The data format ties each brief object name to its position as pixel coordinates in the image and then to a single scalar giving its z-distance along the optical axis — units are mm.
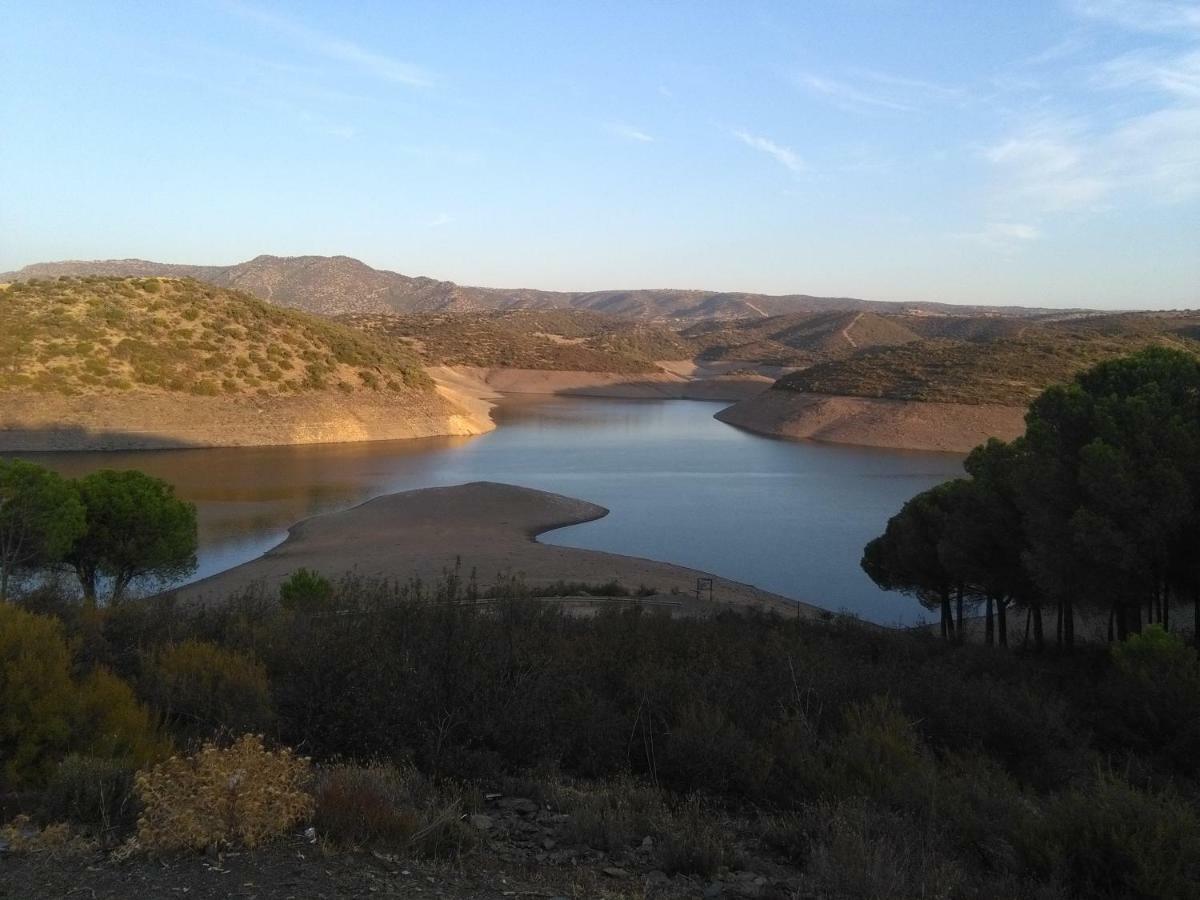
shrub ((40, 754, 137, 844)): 3621
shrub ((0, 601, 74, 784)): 4348
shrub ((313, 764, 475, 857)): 3570
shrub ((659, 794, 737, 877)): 3664
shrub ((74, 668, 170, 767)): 4422
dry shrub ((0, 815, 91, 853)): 3371
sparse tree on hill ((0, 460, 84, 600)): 14125
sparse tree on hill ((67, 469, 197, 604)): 15727
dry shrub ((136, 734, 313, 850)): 3369
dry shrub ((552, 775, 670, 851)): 3908
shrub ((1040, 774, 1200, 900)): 3416
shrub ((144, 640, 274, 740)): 5066
